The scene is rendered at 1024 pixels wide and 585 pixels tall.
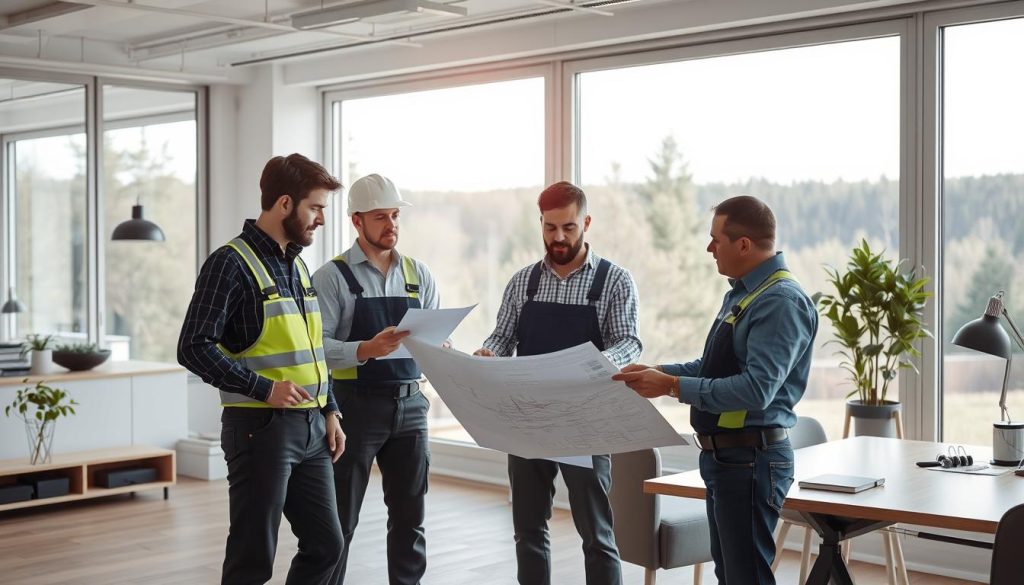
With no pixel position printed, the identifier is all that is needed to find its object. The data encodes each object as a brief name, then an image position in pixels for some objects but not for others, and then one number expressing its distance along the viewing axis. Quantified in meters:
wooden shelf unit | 6.96
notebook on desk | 3.26
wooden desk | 3.02
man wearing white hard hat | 3.97
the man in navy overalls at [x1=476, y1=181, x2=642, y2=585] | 3.94
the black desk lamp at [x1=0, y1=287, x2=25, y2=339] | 8.23
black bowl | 7.51
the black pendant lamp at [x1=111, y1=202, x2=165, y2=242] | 8.34
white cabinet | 7.22
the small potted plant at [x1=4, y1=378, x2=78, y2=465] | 6.95
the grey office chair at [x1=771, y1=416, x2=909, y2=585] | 4.54
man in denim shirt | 2.96
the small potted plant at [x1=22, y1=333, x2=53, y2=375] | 7.36
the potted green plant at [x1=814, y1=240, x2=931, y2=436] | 5.41
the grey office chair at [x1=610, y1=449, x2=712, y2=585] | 4.08
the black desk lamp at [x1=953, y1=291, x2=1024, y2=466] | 3.86
